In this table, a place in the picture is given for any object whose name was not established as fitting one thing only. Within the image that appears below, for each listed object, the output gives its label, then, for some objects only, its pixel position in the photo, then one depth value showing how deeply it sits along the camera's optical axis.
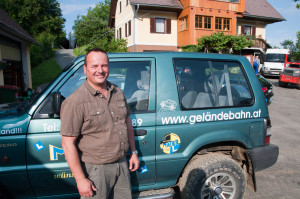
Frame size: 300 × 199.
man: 1.78
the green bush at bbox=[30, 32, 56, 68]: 25.20
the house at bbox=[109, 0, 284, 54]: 21.41
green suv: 2.38
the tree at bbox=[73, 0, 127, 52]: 36.93
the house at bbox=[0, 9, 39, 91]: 10.31
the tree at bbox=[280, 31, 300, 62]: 38.17
